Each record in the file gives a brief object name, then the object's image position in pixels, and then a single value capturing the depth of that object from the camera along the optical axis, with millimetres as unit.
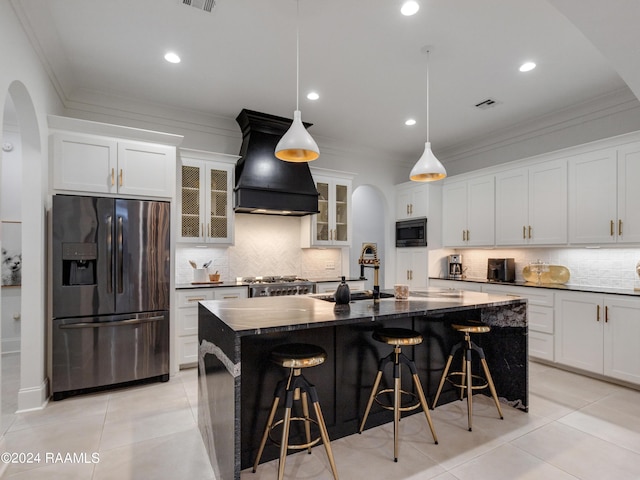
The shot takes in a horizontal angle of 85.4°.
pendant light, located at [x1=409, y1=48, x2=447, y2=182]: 2875
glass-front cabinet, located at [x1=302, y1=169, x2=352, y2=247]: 4984
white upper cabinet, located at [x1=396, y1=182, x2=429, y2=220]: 5449
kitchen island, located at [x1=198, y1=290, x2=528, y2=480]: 1862
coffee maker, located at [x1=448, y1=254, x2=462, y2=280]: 5340
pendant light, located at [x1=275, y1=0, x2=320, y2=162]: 2354
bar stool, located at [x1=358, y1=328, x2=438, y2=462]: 2225
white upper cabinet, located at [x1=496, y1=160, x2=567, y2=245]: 4031
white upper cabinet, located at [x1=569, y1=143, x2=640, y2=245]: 3439
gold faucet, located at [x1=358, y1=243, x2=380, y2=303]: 2670
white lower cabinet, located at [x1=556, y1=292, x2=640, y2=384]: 3264
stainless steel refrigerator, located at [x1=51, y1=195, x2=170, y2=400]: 3059
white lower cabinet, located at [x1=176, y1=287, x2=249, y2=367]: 3768
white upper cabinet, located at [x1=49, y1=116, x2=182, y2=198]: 3158
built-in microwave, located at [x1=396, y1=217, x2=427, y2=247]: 5431
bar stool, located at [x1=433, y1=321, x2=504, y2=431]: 2600
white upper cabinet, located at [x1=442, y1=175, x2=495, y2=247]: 4812
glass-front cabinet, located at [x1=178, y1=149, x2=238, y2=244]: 4105
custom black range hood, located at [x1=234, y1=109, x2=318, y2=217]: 4250
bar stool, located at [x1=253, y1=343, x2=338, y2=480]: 1871
